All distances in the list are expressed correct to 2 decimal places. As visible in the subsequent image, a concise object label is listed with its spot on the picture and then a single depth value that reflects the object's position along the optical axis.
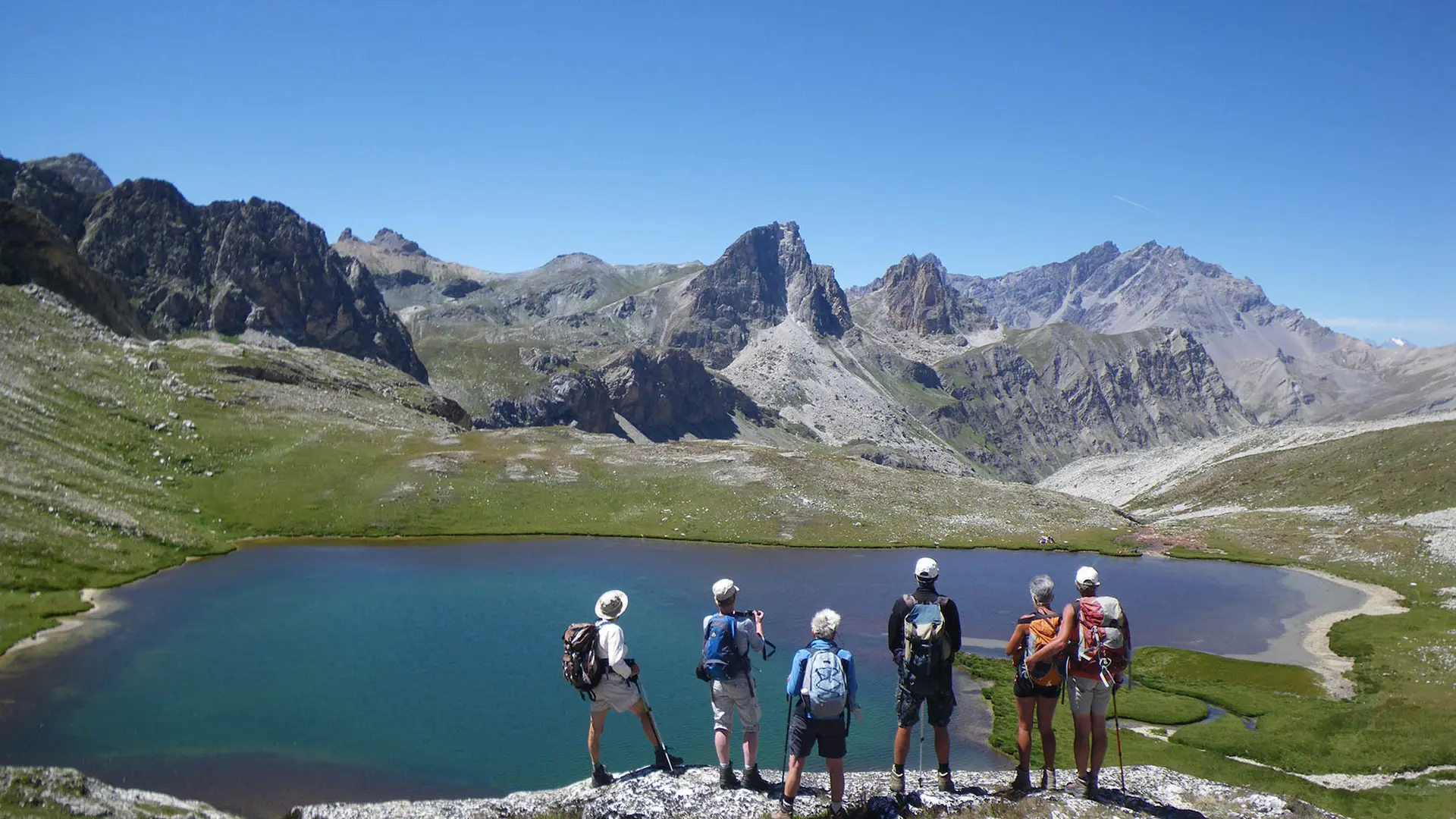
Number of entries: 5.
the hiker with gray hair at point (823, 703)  15.46
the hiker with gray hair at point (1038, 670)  17.25
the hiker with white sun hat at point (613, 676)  16.92
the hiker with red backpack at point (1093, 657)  16.81
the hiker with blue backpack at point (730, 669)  16.52
